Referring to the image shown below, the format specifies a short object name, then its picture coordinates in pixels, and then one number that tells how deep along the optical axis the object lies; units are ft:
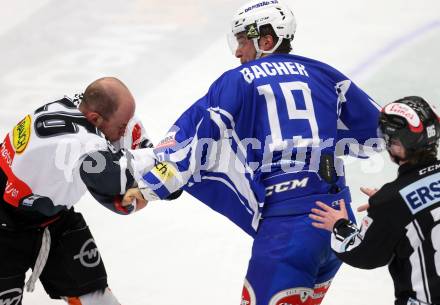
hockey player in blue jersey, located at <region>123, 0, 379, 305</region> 21.89
